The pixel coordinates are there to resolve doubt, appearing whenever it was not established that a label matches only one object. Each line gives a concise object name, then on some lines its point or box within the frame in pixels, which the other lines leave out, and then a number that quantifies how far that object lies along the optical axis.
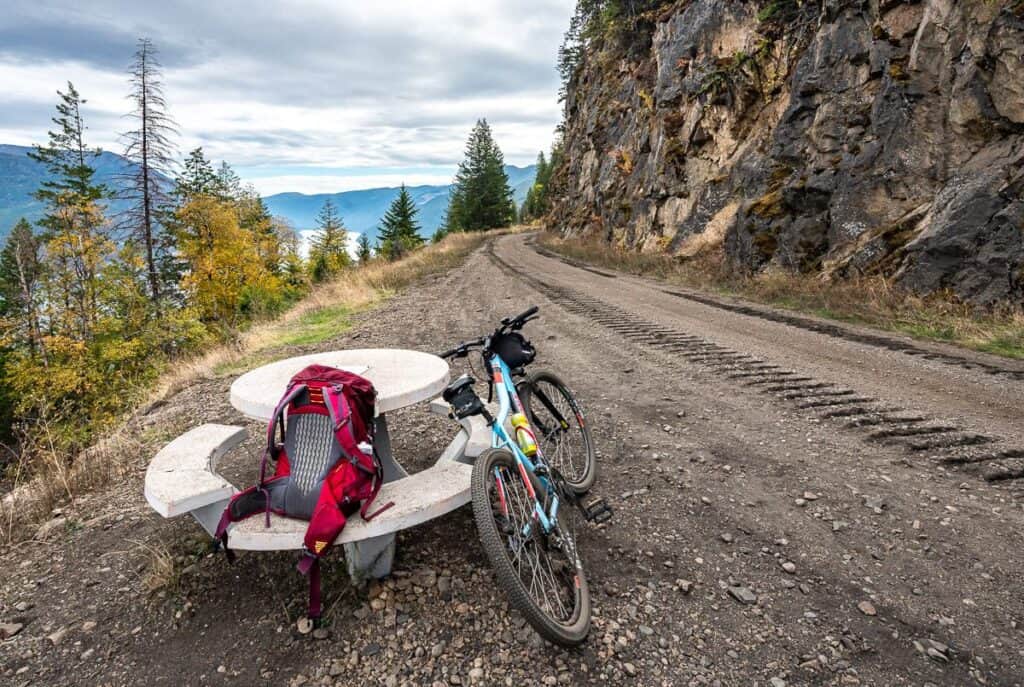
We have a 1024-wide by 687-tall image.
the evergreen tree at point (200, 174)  42.62
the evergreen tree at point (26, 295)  17.89
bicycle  2.40
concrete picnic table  2.75
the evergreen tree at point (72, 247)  18.25
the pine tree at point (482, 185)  55.81
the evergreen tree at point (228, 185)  46.09
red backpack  2.64
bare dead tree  21.42
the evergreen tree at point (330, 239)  55.75
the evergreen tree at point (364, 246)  43.09
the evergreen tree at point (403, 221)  51.81
